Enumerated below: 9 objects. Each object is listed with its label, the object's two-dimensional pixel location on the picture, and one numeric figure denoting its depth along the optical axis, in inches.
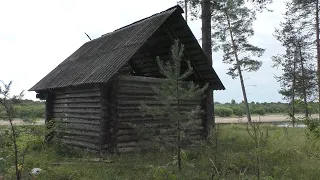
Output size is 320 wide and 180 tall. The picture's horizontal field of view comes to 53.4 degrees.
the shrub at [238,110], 2286.8
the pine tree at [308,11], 944.1
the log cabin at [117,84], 417.1
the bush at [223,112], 2153.1
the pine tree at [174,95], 267.4
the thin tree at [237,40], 1064.8
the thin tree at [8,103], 243.4
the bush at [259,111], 2498.5
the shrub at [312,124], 267.7
